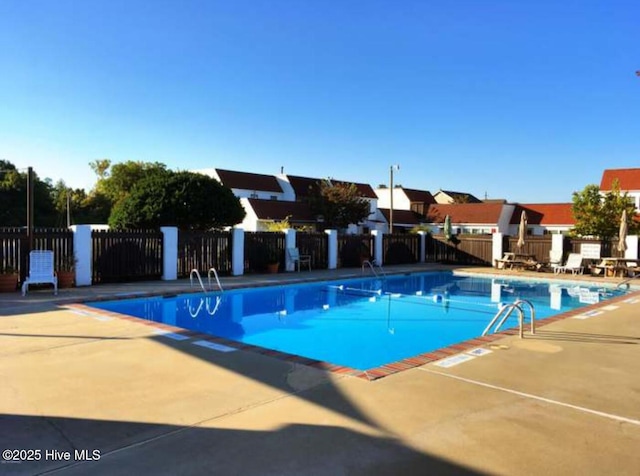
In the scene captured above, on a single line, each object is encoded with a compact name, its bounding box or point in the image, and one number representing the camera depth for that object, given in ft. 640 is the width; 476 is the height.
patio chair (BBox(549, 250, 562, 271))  66.85
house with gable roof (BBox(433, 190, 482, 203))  218.59
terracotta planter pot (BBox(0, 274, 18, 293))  37.88
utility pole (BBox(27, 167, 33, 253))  39.78
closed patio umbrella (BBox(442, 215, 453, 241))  83.20
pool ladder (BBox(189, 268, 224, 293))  42.74
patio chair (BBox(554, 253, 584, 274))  64.13
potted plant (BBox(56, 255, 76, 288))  40.11
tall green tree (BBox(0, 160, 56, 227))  140.15
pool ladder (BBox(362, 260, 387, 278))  61.93
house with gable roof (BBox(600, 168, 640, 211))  148.15
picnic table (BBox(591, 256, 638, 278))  60.18
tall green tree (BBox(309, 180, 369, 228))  132.36
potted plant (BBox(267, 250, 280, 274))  59.31
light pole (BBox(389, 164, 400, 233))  102.93
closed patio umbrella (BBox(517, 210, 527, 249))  68.60
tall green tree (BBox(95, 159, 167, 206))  172.96
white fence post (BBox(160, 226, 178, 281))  49.57
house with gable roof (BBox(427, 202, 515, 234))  148.77
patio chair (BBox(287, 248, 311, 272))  61.72
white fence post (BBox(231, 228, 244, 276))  55.67
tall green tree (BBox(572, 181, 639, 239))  110.93
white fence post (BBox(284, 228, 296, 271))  62.03
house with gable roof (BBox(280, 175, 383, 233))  149.18
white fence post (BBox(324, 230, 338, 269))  67.97
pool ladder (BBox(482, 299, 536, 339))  22.25
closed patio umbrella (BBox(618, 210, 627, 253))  63.52
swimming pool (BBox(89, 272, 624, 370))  27.55
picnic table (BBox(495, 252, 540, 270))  69.05
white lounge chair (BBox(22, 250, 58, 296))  36.81
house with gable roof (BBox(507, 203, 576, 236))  154.20
